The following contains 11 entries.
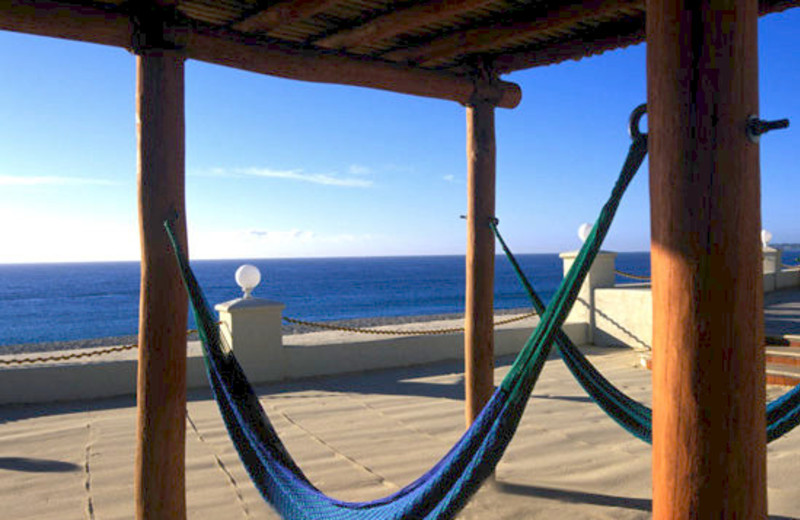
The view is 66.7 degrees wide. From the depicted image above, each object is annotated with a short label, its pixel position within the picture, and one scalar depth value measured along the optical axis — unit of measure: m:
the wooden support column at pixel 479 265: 3.45
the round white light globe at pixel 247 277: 6.20
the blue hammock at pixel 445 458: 1.64
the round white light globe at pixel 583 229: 7.22
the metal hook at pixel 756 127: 1.21
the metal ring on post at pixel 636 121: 1.99
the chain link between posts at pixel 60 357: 5.19
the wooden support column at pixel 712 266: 1.19
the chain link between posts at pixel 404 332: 6.82
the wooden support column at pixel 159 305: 2.52
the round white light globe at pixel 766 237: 11.88
